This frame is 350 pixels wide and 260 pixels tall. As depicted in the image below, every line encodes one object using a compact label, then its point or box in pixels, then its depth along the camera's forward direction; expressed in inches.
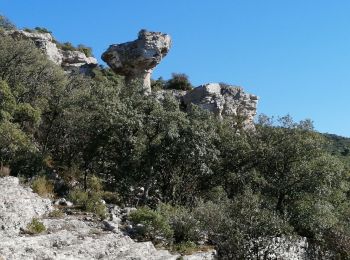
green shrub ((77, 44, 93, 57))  2861.2
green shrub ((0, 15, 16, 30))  2304.9
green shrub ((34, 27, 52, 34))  2892.7
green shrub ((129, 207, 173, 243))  908.0
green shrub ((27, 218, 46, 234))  761.0
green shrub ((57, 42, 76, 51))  2659.9
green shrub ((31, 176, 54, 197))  1008.2
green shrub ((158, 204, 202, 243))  950.4
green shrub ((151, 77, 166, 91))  2703.0
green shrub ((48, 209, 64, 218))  890.6
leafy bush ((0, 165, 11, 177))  1036.9
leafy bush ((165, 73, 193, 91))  2679.6
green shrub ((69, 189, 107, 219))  976.9
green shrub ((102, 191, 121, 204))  1142.2
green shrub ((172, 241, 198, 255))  880.0
